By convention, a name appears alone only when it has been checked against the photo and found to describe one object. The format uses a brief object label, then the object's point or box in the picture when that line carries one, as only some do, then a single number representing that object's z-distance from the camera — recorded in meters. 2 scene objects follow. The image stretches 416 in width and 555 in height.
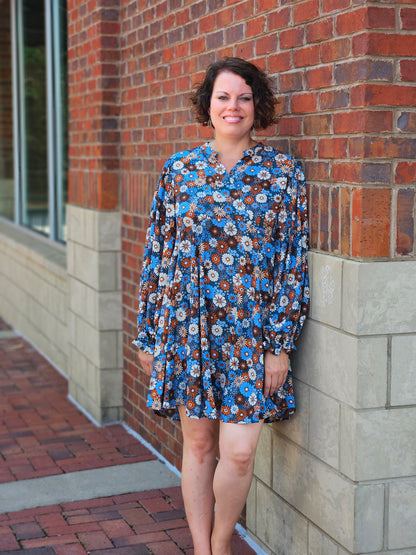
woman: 3.12
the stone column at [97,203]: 5.27
